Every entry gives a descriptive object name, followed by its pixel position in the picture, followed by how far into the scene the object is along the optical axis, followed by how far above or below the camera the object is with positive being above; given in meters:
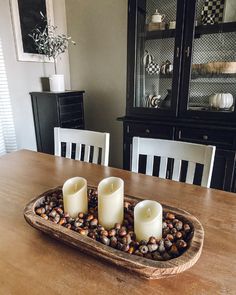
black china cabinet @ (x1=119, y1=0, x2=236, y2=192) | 1.76 +0.04
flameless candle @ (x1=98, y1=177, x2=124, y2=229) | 0.65 -0.35
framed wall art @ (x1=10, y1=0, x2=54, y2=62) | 2.10 +0.54
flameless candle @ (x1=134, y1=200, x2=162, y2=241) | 0.58 -0.35
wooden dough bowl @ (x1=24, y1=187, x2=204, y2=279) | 0.50 -0.39
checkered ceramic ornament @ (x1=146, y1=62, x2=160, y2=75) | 2.05 +0.11
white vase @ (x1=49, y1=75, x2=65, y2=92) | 2.33 -0.01
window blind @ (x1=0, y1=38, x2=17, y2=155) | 2.06 -0.35
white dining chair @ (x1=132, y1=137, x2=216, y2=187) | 1.06 -0.36
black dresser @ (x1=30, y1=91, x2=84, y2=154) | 2.26 -0.32
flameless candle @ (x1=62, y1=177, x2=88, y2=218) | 0.70 -0.35
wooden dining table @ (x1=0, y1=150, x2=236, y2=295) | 0.51 -0.44
